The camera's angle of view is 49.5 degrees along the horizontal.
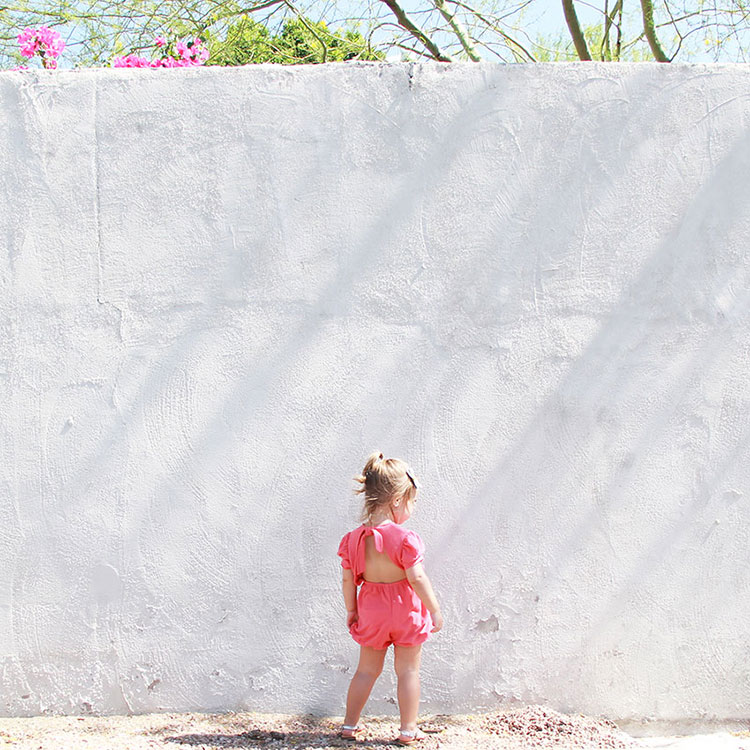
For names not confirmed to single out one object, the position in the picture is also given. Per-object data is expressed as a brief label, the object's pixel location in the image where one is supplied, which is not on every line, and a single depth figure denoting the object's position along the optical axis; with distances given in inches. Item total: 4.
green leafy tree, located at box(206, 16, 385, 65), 237.3
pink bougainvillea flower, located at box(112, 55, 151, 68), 191.8
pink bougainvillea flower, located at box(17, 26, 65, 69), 194.4
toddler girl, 102.6
